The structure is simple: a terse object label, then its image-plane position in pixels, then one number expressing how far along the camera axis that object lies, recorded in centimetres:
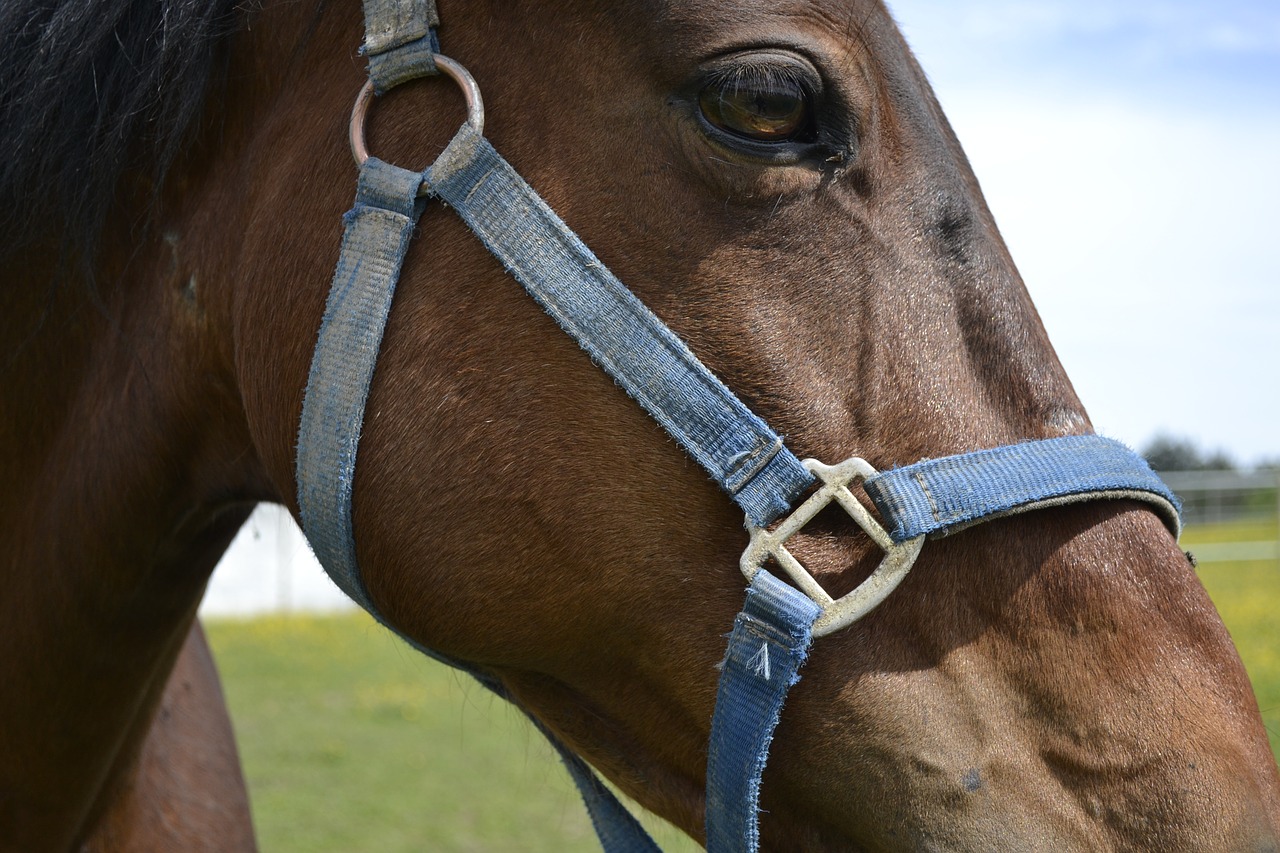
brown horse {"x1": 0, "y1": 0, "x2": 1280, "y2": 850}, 72
